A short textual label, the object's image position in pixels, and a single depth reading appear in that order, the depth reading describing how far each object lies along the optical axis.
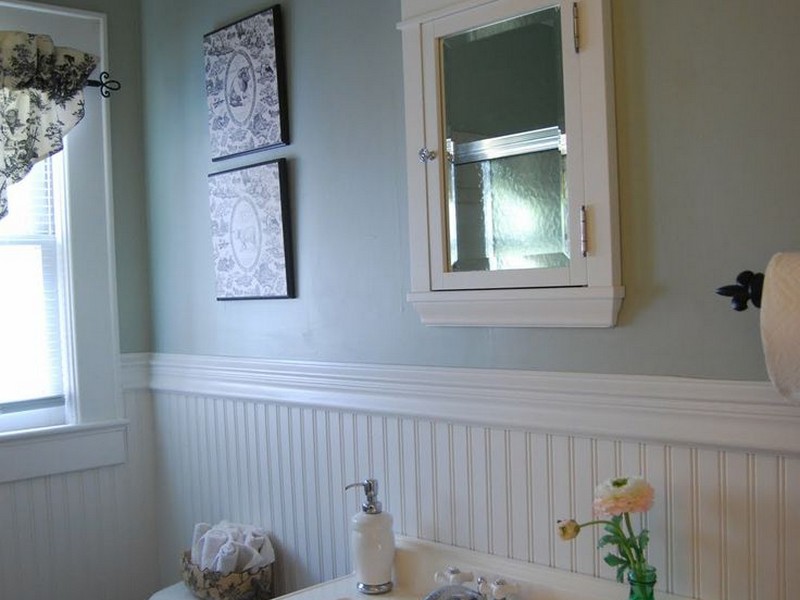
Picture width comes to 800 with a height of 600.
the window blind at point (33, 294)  2.25
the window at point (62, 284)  2.26
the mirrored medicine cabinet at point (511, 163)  1.38
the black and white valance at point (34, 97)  2.14
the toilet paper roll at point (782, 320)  0.99
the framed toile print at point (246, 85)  2.01
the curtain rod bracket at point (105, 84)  2.40
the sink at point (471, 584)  1.44
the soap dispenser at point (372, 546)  1.67
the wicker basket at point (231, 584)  2.01
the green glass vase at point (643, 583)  1.26
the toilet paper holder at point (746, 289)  1.14
